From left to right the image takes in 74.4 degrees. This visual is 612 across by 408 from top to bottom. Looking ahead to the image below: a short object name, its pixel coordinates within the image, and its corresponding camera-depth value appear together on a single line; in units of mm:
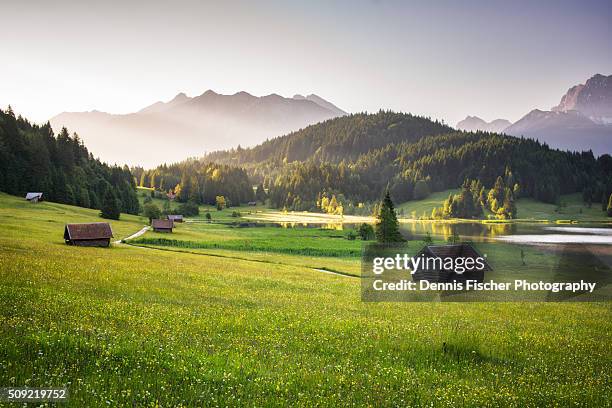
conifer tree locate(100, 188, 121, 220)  126500
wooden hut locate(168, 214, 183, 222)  153025
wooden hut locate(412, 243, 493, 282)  35219
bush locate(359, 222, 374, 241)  128625
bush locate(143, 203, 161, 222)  134862
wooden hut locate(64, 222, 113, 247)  64375
